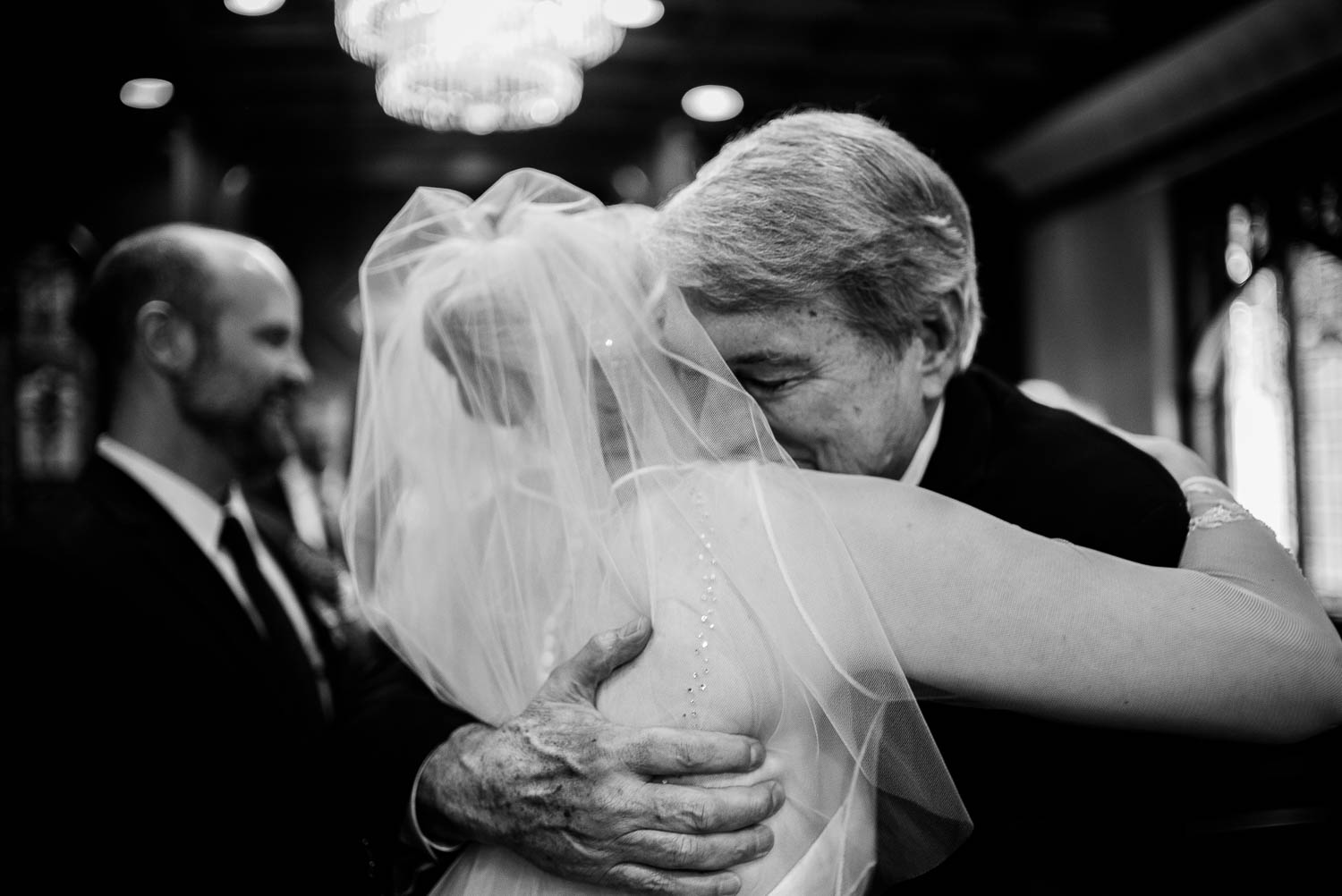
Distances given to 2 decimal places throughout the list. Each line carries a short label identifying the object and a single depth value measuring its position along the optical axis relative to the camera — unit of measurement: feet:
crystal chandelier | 13.52
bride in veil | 3.35
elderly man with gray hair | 4.00
